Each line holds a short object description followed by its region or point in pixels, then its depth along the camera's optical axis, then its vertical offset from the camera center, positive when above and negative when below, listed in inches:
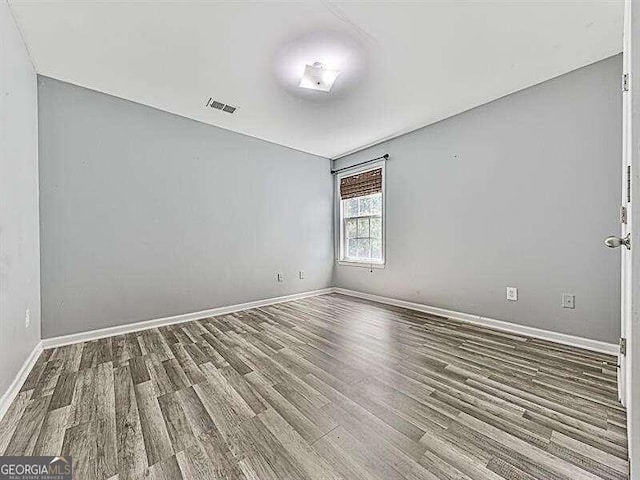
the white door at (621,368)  53.1 -33.2
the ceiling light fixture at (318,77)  89.3 +56.1
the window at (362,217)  162.9 +13.9
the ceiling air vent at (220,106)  112.8 +57.4
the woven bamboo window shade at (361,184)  161.9 +34.6
